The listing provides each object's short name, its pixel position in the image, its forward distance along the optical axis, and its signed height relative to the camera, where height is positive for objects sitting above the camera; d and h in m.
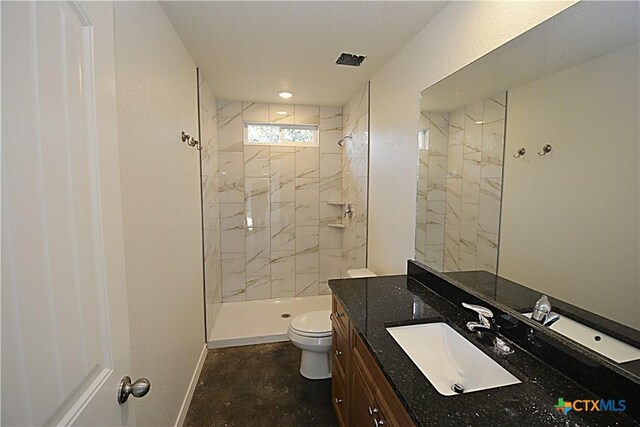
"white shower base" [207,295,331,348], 2.98 -1.40
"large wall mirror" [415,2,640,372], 0.87 +0.11
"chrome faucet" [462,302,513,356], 1.19 -0.54
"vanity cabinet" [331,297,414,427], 1.04 -0.82
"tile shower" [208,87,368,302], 3.62 -0.18
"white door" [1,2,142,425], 0.48 -0.05
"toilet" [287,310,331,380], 2.27 -1.11
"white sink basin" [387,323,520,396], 1.07 -0.64
